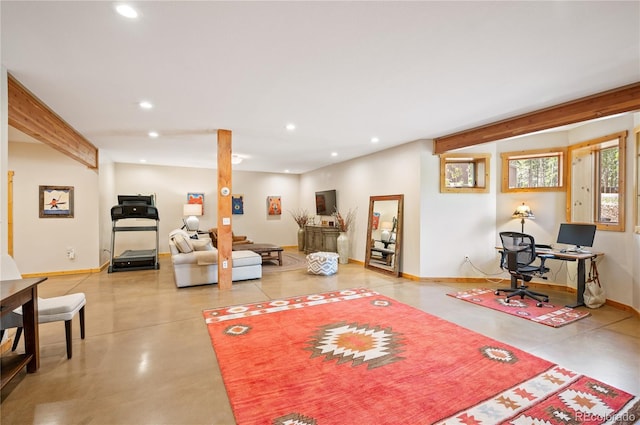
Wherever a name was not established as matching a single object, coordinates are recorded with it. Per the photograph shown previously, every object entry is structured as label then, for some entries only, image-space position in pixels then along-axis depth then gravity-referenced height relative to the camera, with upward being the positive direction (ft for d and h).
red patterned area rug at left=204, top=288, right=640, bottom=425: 6.50 -4.63
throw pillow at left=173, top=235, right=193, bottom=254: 17.63 -2.18
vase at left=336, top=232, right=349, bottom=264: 24.72 -3.46
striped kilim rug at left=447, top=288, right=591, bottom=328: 12.04 -4.63
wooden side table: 7.25 -3.16
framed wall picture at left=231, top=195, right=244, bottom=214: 31.07 +0.53
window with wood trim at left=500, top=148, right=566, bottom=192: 16.79 +2.38
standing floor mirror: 19.97 -1.85
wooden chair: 8.32 -3.08
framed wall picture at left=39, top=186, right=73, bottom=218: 19.35 +0.53
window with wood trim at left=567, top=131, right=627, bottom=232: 13.77 +1.39
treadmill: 21.25 -1.39
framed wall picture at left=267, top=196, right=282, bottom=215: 32.99 +0.45
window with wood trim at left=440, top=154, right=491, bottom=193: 18.37 +2.35
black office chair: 14.11 -2.52
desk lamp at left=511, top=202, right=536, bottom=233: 17.13 -0.24
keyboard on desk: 14.92 -2.15
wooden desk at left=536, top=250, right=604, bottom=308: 13.56 -2.80
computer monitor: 14.03 -1.29
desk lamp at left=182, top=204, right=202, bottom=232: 26.55 -0.47
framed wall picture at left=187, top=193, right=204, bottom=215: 28.84 +1.10
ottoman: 20.08 -3.85
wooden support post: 16.38 +0.45
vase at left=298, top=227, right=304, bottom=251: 31.24 -3.28
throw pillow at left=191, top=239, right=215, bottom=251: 18.62 -2.36
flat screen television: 27.55 +0.67
